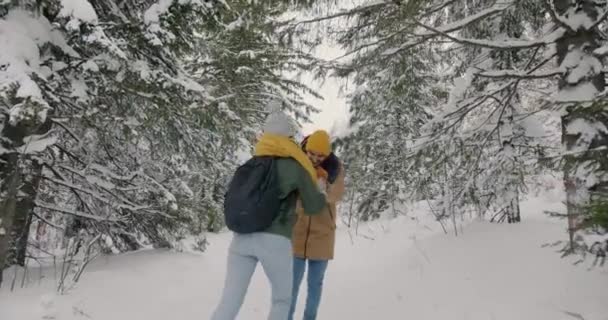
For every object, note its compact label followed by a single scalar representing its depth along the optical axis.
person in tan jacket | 4.59
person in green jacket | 3.41
